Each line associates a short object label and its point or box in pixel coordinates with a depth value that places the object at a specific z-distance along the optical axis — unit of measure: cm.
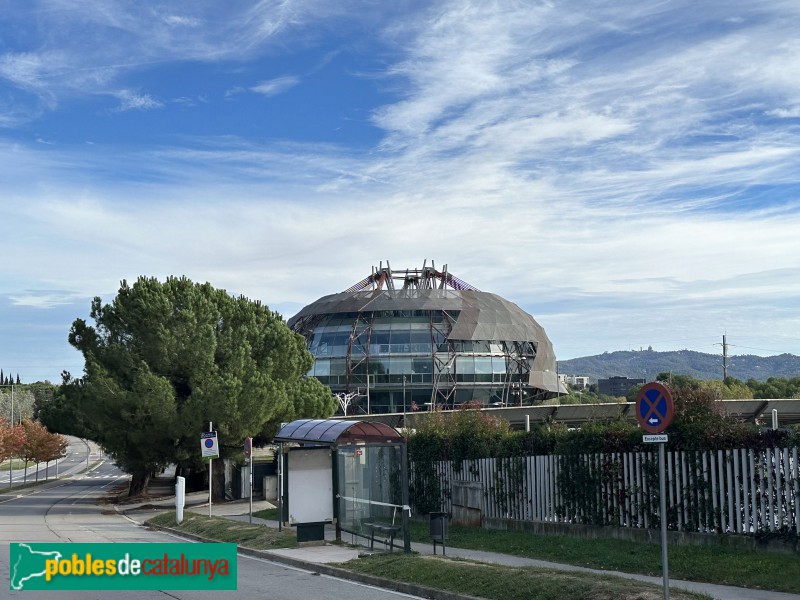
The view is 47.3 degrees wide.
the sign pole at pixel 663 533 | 1052
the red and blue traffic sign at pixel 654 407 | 1060
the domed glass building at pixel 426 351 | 7850
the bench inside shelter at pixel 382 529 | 1862
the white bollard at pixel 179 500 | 2933
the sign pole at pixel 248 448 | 2906
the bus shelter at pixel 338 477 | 2047
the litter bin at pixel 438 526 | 1722
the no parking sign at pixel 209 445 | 2935
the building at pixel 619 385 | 18625
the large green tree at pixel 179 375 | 3838
